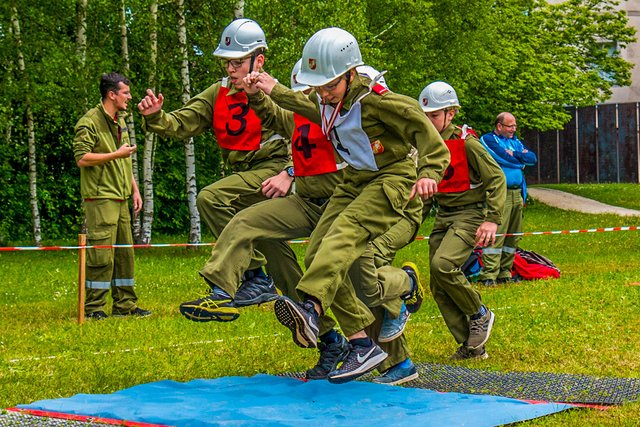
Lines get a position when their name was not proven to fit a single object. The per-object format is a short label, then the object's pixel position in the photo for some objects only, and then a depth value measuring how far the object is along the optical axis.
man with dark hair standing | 12.26
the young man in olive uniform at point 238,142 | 8.56
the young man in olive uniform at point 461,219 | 9.20
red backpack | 16.80
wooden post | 11.74
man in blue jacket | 16.69
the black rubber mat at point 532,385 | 7.14
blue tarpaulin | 6.41
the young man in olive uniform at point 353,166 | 6.98
